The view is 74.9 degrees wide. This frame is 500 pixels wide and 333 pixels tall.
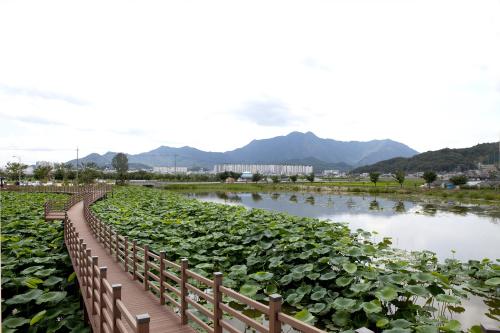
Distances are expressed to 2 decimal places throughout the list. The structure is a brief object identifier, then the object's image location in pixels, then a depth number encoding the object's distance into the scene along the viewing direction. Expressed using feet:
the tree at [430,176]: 171.42
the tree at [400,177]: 179.34
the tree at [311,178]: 273.13
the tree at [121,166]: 215.08
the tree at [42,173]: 219.69
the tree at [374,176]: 196.40
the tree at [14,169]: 195.98
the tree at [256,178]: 288.71
